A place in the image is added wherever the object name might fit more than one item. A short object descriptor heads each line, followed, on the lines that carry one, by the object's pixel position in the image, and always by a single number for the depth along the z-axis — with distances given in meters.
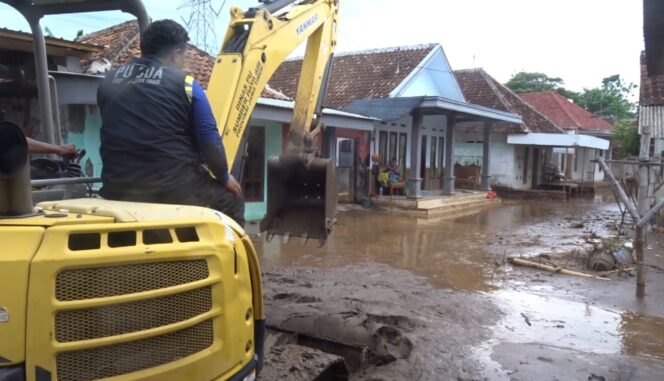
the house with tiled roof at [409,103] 16.69
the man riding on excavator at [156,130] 2.74
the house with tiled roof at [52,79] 3.68
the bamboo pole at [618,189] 7.49
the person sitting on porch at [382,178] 17.44
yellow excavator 1.76
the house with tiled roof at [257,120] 10.77
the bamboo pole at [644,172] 10.47
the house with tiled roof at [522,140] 23.22
